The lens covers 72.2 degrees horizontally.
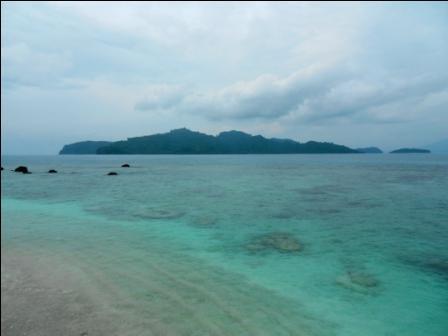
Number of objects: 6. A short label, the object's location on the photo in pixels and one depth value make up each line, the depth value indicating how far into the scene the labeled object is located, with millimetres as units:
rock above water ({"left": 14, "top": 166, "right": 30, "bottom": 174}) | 73438
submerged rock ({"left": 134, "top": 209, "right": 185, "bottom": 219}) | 24344
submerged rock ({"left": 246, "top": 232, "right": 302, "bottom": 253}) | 16245
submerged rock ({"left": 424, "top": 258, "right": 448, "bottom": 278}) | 13539
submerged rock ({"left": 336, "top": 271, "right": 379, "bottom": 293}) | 11578
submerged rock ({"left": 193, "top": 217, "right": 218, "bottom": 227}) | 21842
